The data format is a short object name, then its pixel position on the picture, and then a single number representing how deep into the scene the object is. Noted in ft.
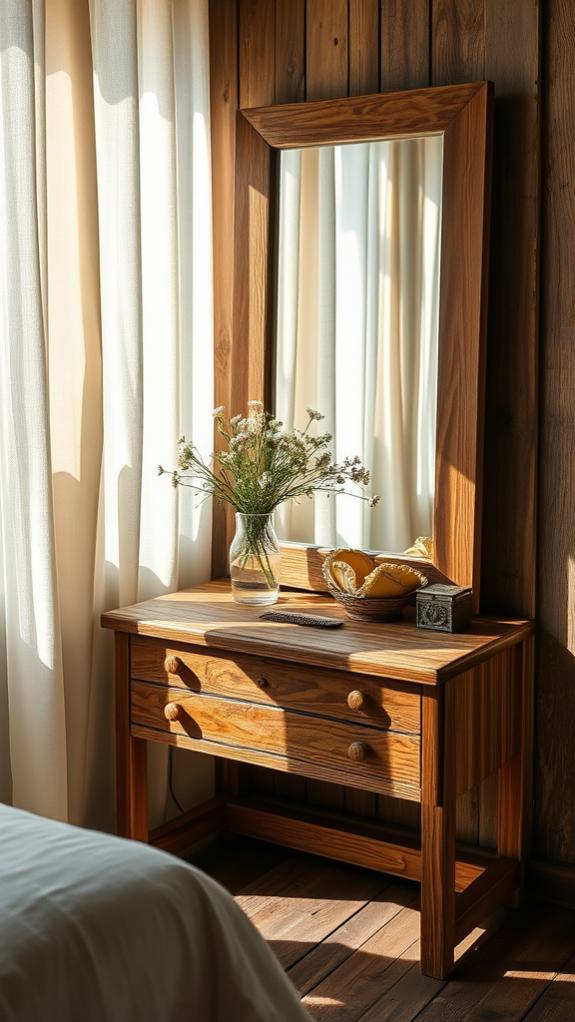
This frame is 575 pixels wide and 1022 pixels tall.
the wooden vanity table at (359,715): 7.59
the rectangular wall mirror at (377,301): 8.49
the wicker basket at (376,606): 8.40
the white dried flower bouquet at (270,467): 8.84
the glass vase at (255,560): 8.82
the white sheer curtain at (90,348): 7.83
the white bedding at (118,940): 4.17
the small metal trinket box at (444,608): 8.16
